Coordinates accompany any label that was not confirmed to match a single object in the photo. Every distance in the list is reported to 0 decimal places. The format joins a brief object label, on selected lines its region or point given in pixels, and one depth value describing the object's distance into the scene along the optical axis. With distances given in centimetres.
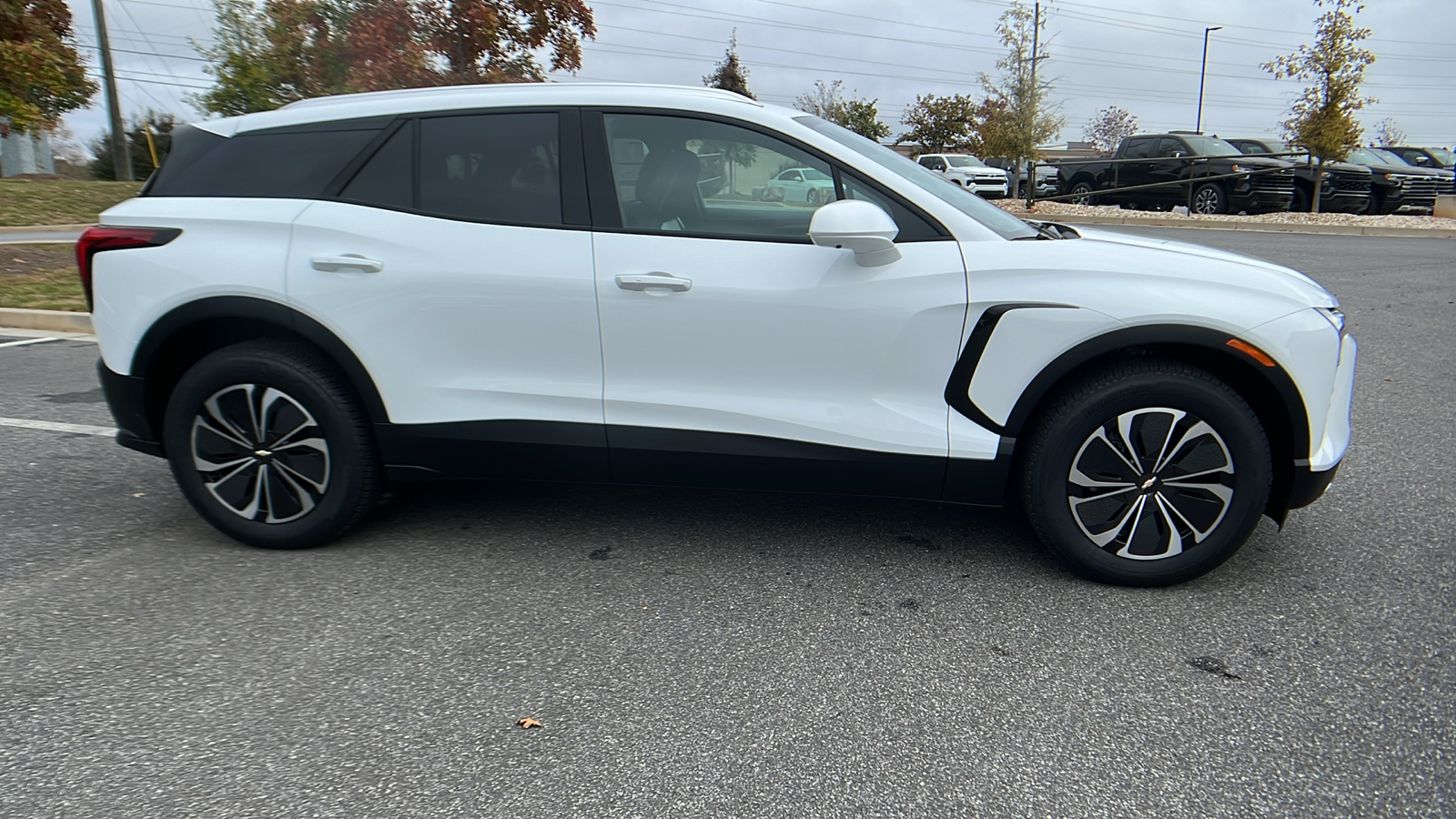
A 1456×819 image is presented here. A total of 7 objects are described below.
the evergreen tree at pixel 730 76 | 3378
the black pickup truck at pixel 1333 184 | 2073
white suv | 312
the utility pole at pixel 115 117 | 2270
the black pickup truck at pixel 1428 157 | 2509
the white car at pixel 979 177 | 2800
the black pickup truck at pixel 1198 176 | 2042
